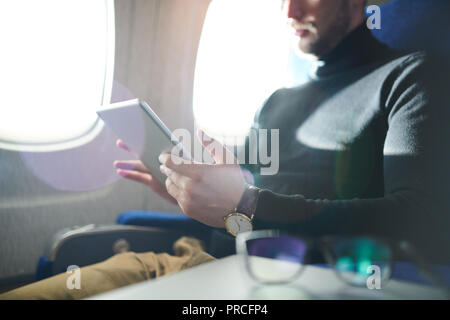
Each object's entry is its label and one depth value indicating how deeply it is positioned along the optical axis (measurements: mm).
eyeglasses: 382
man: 640
